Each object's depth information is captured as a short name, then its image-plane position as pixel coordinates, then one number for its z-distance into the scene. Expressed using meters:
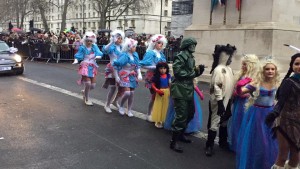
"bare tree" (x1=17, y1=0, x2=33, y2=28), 62.45
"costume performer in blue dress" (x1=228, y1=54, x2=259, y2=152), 5.18
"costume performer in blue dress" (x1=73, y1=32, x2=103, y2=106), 8.87
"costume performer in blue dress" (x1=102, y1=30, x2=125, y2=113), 8.30
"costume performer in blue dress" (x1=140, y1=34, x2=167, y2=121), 7.19
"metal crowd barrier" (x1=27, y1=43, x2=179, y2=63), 21.56
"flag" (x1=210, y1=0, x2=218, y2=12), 13.85
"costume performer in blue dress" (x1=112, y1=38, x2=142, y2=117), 7.59
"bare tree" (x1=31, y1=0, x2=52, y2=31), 50.54
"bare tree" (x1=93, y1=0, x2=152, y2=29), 57.25
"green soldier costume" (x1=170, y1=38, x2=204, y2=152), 5.43
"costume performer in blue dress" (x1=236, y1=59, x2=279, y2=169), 4.43
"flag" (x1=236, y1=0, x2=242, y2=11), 12.99
